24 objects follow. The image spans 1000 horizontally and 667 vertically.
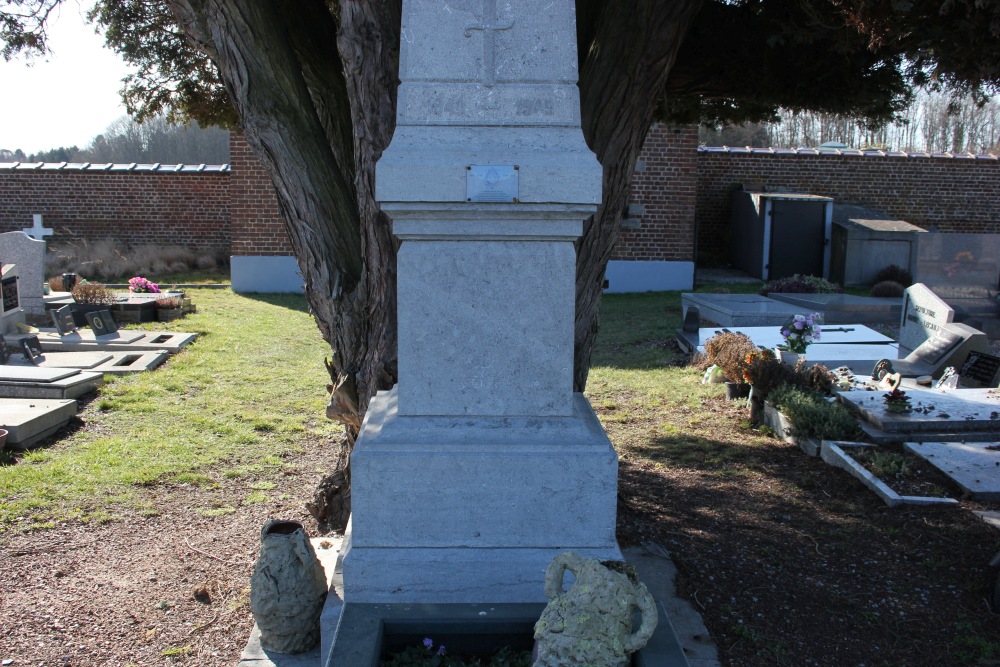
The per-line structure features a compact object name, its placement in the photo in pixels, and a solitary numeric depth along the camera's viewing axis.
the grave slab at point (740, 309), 10.55
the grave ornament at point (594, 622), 2.29
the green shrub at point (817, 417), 6.36
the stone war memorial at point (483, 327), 2.70
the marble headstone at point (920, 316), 8.59
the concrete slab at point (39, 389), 7.48
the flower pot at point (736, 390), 8.14
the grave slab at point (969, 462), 5.30
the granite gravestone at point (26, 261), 11.23
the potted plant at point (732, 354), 7.88
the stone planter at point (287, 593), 3.25
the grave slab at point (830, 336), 9.60
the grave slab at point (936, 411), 6.34
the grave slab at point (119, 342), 9.76
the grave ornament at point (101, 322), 9.98
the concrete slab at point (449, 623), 2.48
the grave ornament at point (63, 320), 10.17
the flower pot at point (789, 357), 7.94
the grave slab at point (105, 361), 8.77
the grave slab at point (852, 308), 11.55
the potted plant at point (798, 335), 7.96
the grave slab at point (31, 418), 6.31
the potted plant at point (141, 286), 12.48
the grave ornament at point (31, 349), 8.76
